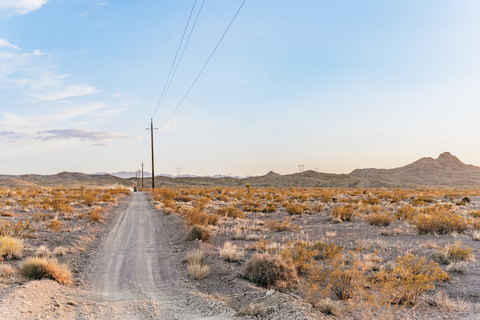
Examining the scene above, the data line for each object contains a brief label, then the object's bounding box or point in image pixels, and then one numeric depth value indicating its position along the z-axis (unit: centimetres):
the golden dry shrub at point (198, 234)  1421
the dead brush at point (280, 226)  1773
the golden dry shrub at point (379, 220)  1914
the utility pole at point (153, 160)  6022
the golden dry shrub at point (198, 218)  1773
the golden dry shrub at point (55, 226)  1579
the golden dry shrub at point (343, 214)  2192
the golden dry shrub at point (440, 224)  1602
